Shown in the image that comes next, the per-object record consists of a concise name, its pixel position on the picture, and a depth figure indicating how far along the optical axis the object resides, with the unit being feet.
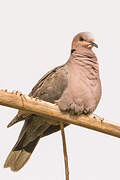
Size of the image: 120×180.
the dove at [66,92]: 30.91
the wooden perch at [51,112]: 26.37
